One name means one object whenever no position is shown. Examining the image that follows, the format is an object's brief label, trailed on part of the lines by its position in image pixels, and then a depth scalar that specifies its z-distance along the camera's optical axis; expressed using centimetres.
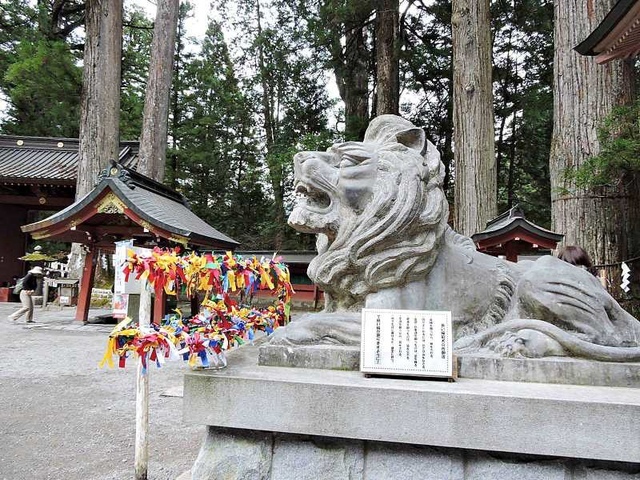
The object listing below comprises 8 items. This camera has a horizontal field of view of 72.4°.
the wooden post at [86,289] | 871
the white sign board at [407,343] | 177
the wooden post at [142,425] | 249
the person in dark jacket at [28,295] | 859
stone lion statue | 198
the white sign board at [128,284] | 243
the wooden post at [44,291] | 1177
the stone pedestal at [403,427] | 154
